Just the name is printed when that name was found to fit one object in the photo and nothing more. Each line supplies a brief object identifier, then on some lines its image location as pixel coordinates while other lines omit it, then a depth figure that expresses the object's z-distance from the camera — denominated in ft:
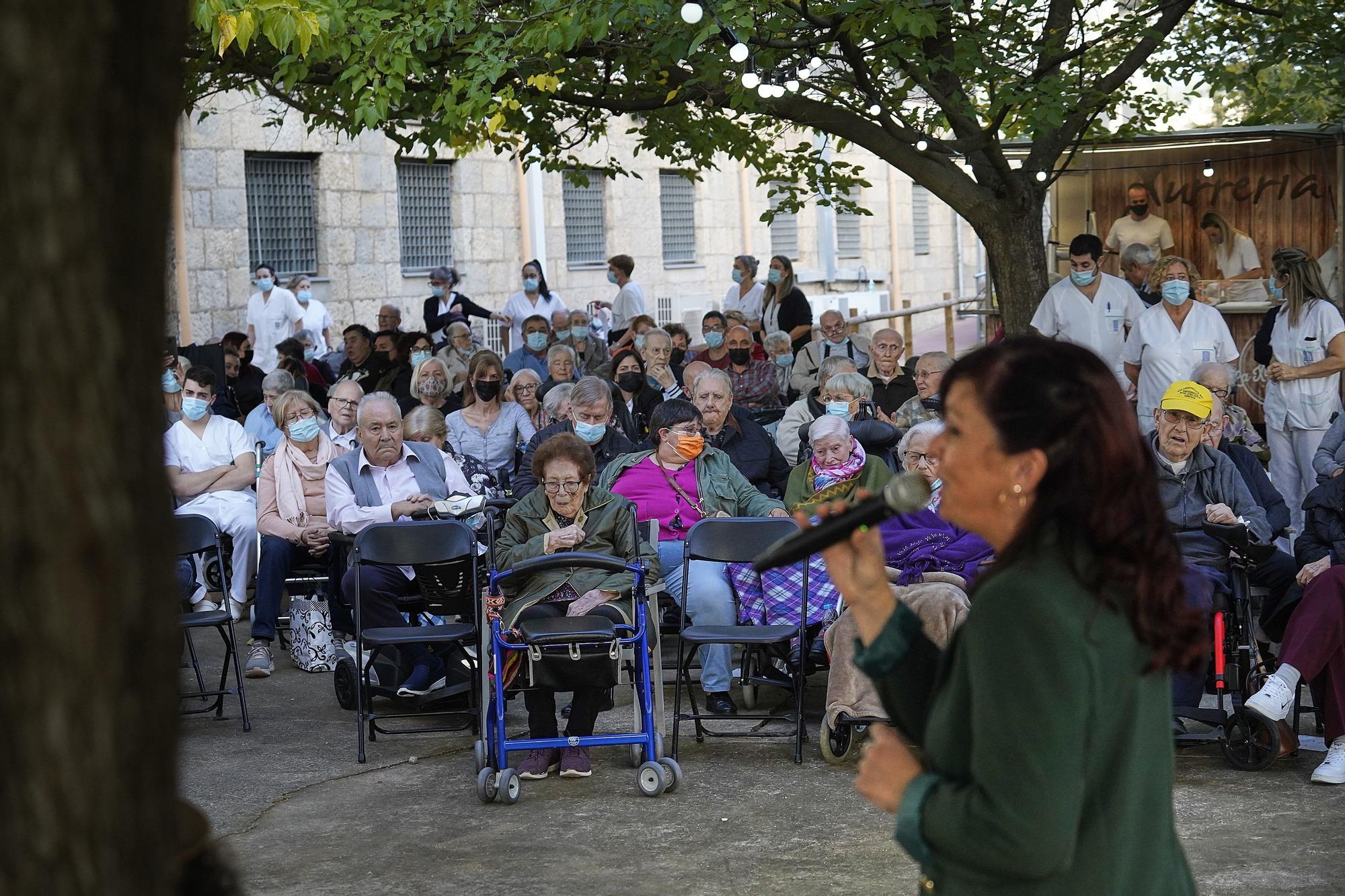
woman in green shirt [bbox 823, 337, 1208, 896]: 5.83
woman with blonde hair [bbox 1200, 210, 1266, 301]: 47.03
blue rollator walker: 19.76
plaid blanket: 23.31
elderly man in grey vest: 26.04
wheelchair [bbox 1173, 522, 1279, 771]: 20.10
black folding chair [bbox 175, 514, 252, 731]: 23.48
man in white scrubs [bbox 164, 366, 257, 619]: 29.17
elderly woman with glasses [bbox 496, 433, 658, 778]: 20.94
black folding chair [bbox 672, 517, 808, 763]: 21.88
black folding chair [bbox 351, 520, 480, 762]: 22.65
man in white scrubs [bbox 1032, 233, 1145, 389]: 33.81
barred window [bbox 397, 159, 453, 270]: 66.69
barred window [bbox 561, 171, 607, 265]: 76.95
